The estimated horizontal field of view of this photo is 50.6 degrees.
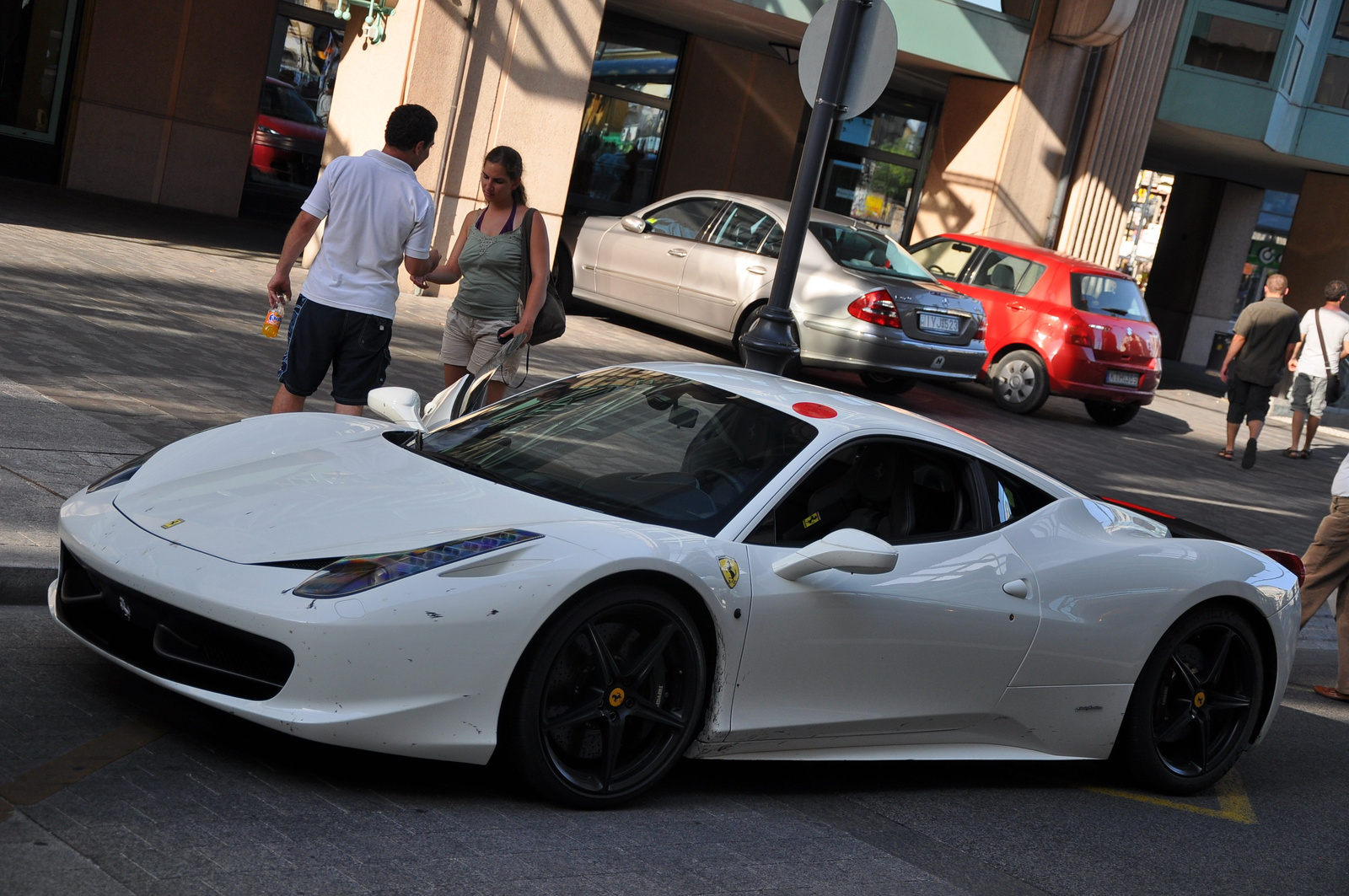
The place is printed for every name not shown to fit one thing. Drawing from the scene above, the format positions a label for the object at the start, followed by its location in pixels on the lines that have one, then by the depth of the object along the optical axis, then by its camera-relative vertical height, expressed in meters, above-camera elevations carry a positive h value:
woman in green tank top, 7.05 -0.40
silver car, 12.98 -0.32
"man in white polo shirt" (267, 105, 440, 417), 6.29 -0.43
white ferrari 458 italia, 3.73 -1.06
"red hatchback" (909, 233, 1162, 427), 14.88 -0.14
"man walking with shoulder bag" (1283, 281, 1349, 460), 15.27 +0.27
